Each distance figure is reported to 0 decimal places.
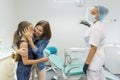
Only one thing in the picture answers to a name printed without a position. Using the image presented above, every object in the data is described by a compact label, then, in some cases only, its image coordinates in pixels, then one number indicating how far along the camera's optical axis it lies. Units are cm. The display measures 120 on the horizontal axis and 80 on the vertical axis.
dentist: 236
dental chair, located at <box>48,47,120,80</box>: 333
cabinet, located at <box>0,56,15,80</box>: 314
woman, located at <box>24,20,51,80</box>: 220
